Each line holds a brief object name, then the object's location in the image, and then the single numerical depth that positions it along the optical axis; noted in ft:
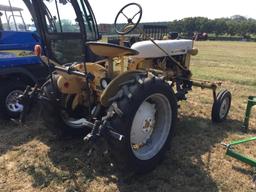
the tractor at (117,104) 6.49
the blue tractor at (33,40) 11.51
